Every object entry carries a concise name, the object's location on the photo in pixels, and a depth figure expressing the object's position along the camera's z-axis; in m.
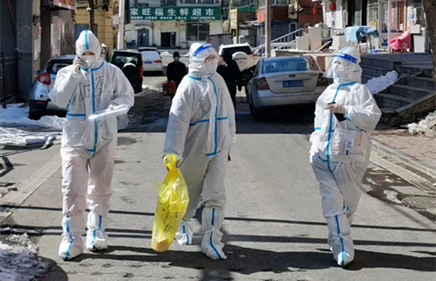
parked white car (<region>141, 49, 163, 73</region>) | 40.94
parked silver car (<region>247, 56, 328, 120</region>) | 16.59
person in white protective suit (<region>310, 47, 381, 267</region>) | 6.25
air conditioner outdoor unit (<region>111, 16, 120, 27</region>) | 34.76
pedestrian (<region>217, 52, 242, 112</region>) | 17.55
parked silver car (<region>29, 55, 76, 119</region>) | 16.91
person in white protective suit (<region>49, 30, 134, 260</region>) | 6.45
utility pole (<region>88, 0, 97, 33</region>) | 31.27
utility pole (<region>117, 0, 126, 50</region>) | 33.84
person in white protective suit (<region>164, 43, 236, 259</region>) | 6.43
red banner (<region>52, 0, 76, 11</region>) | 26.17
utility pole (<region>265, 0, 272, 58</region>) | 38.06
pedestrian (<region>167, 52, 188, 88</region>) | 19.61
